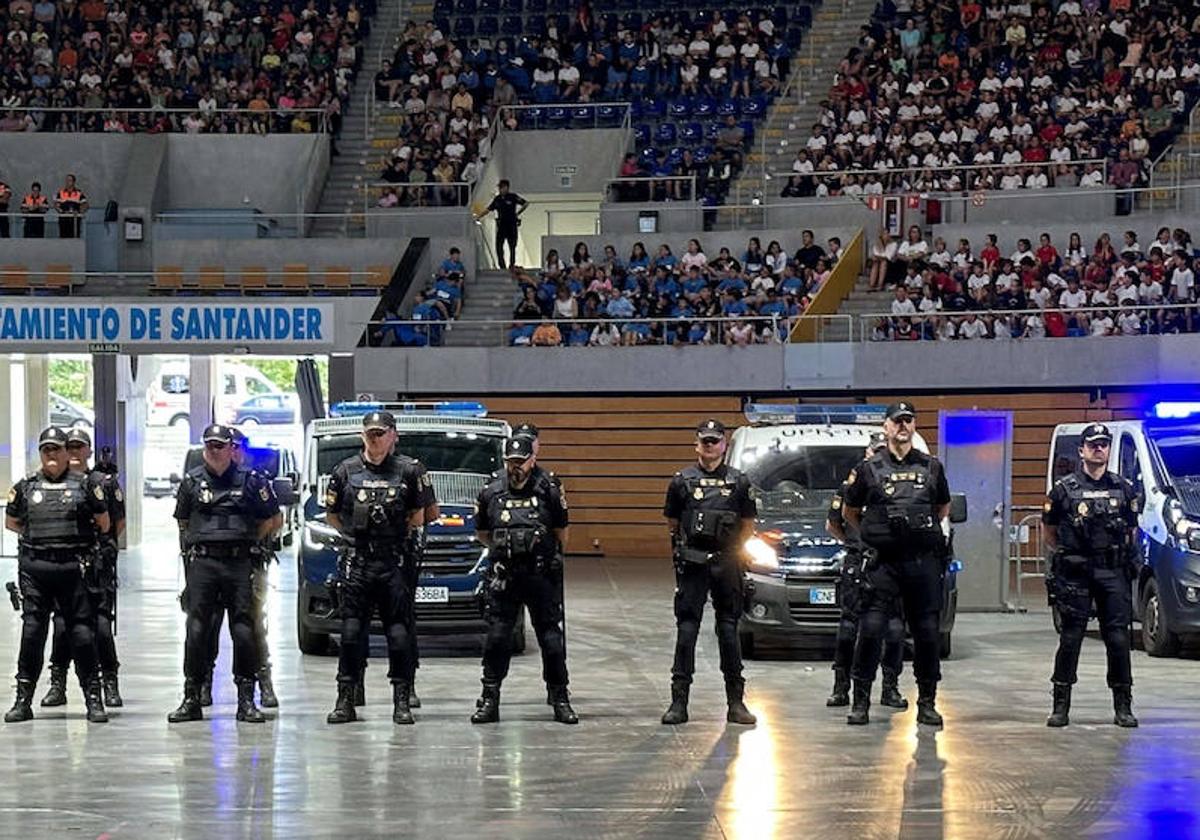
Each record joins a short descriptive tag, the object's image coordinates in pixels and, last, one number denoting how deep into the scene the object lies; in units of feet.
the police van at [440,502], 59.88
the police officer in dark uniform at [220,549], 46.26
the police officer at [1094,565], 45.96
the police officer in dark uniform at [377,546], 45.91
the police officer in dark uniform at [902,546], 45.65
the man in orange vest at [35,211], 120.47
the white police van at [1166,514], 59.62
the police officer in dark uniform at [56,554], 45.73
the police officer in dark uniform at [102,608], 46.88
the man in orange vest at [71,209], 120.37
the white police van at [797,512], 58.75
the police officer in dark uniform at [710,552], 46.32
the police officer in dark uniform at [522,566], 45.83
